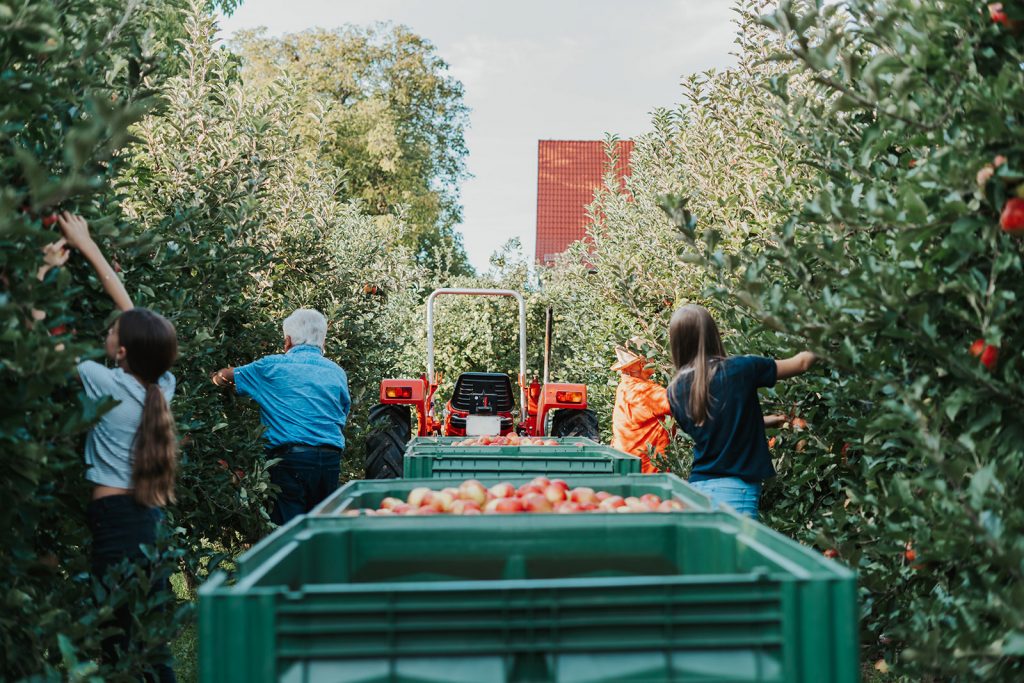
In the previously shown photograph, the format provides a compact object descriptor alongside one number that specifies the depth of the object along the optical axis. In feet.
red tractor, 30.37
